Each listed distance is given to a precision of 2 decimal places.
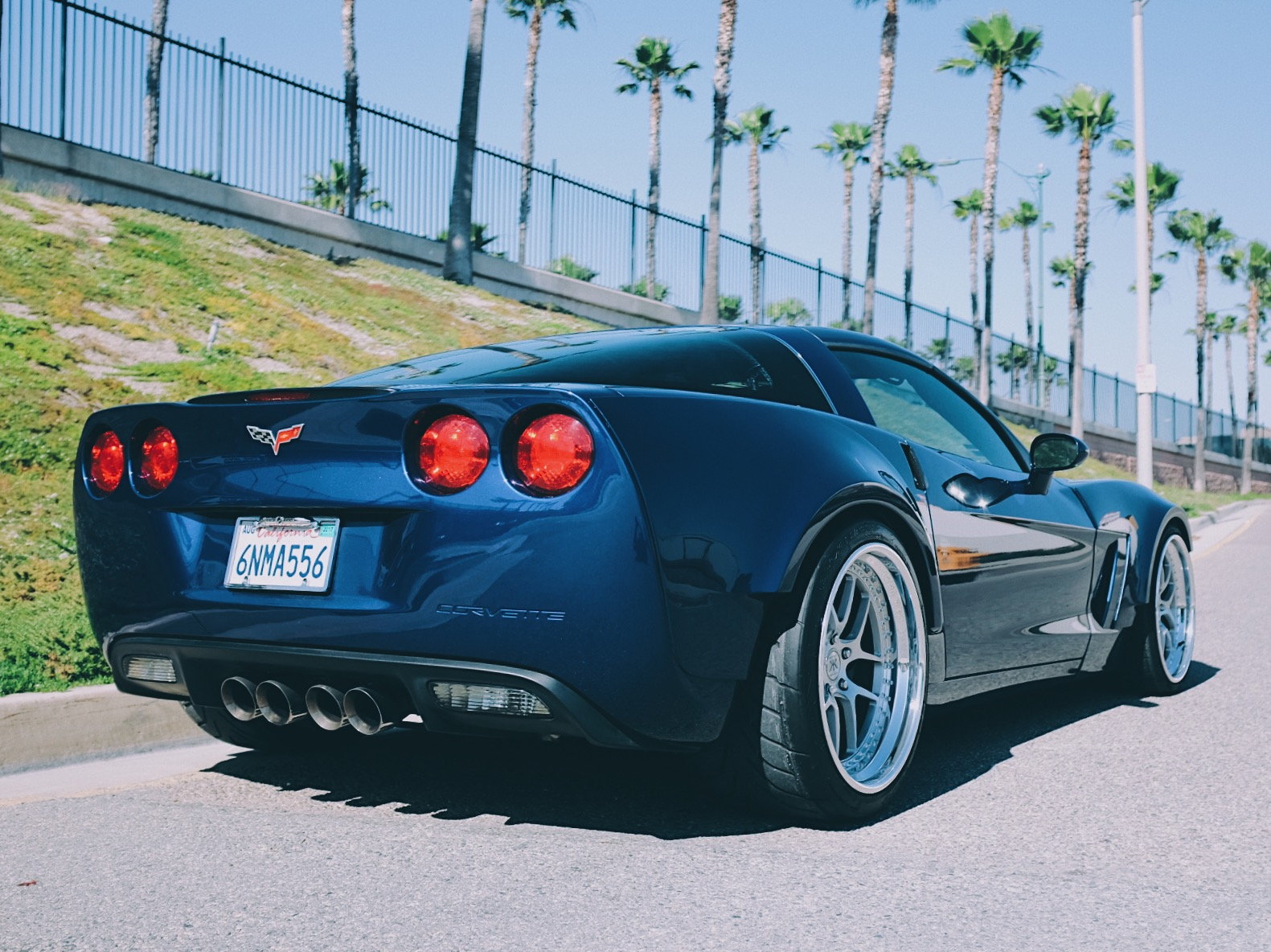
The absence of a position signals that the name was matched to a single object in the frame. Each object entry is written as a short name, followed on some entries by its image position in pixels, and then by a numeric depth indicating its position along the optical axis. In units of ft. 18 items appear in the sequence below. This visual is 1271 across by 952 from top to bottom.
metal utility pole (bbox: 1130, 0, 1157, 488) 58.23
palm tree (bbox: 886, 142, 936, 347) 178.50
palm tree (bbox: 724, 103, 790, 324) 166.30
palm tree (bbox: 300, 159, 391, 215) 54.75
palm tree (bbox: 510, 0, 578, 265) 131.03
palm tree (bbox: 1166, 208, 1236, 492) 176.04
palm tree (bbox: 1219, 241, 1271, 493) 194.70
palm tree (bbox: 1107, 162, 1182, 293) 145.28
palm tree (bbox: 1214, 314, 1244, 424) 248.32
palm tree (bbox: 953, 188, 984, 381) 203.00
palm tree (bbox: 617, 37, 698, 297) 149.18
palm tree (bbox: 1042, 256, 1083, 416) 242.58
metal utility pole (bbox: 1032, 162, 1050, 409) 136.87
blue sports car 9.52
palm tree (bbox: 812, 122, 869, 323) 173.99
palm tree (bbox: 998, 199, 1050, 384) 229.45
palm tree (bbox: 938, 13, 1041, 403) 115.75
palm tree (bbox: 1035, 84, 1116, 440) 117.60
